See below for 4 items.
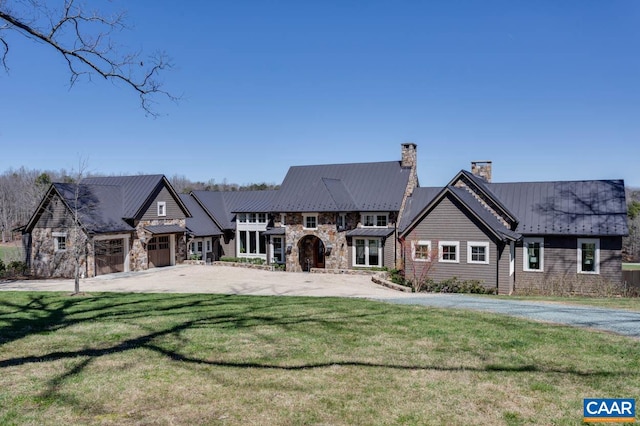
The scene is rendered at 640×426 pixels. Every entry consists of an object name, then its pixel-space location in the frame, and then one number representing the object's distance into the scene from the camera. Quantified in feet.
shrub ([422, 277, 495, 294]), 81.20
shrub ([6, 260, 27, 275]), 97.96
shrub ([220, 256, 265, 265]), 117.29
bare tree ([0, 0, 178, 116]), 26.99
